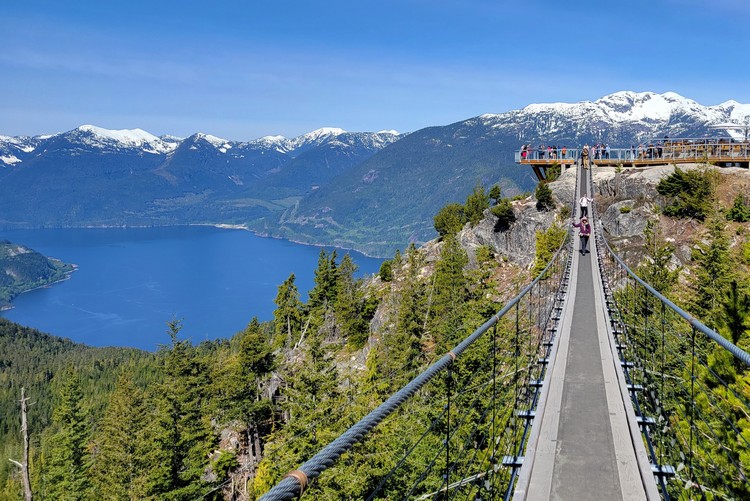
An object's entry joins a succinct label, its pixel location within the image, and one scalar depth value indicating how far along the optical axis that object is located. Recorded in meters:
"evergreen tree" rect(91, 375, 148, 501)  27.17
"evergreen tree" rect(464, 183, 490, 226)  41.38
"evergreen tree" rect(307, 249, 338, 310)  52.12
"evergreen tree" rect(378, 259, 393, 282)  47.16
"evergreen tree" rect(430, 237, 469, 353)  28.62
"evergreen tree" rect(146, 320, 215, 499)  24.28
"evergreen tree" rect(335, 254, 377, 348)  41.25
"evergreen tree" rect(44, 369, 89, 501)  31.38
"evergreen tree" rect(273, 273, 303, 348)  51.28
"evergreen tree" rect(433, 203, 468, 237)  42.50
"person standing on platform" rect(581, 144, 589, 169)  35.23
